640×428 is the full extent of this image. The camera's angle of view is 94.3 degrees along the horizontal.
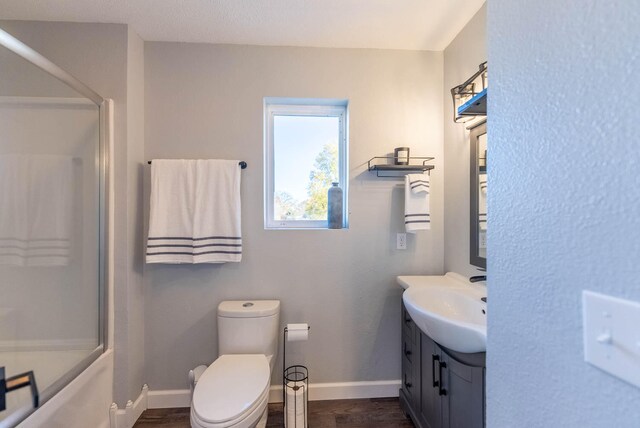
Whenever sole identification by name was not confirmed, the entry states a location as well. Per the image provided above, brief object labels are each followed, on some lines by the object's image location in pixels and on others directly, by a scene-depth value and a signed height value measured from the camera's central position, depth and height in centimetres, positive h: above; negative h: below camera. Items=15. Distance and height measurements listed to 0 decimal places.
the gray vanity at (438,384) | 113 -78
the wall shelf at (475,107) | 131 +51
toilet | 126 -80
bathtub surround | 174 +82
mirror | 158 +10
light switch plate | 38 -17
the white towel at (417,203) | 188 +7
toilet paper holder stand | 166 -103
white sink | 108 -43
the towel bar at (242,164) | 190 +33
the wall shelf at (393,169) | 194 +30
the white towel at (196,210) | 183 +3
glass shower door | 141 -6
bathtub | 127 -87
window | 210 +39
